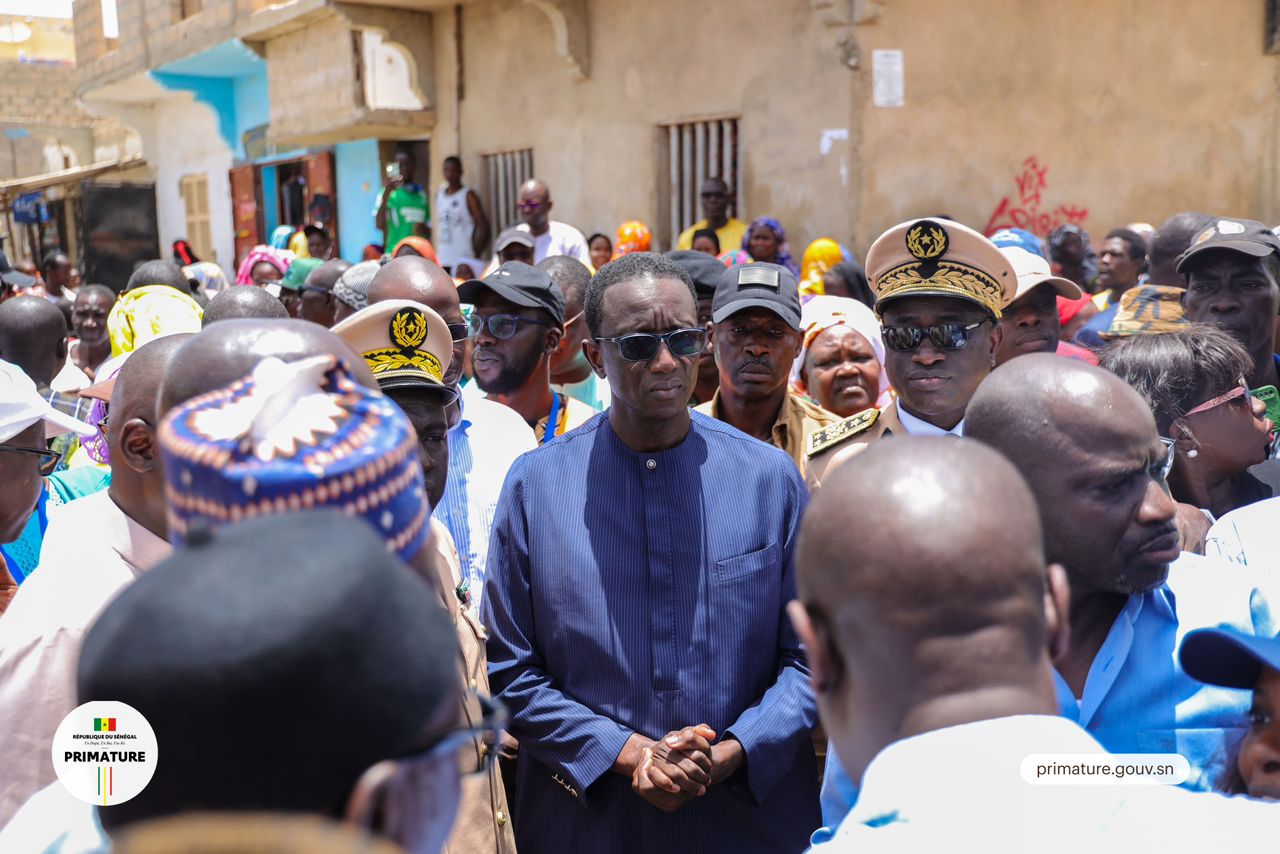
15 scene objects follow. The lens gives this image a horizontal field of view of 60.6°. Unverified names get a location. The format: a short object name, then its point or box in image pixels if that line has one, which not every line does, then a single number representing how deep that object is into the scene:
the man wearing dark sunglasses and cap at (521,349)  4.07
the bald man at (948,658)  1.24
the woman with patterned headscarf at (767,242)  8.41
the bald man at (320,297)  6.36
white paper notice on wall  8.66
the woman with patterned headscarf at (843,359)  4.23
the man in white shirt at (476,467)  3.19
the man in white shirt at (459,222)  12.24
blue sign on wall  21.53
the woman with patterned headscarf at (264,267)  8.90
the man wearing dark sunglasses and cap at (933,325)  3.19
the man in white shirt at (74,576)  1.74
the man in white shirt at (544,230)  9.08
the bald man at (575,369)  4.74
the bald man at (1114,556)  1.96
